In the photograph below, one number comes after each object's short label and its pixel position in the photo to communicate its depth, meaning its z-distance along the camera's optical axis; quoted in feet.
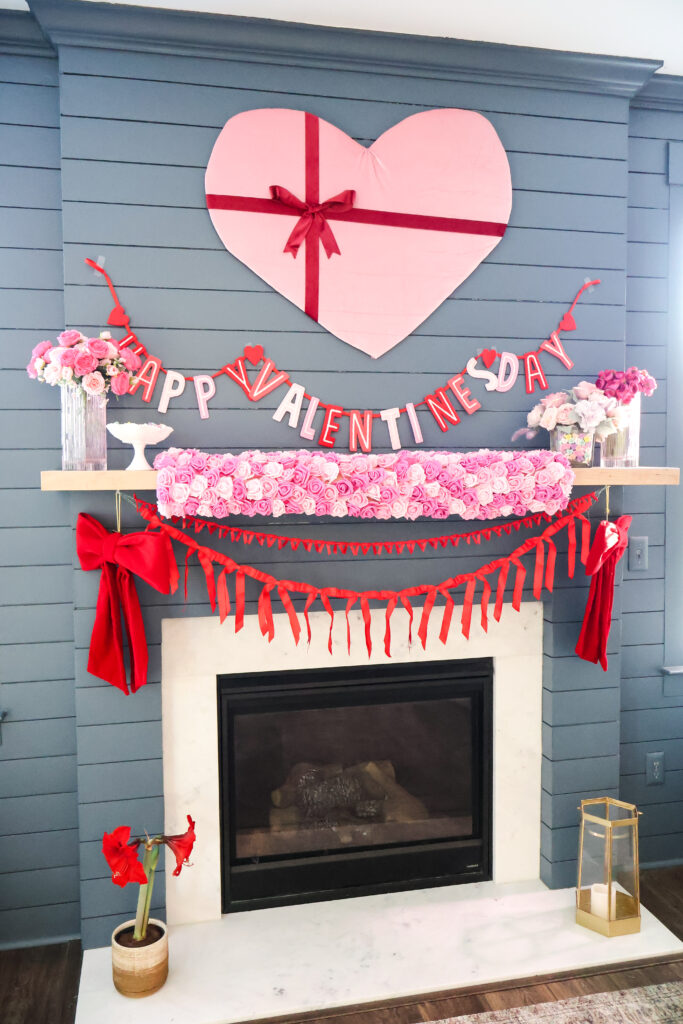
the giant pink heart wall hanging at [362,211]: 6.74
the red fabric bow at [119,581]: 6.22
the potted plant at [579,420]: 6.85
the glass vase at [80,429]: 6.16
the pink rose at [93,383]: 6.03
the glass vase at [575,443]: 6.97
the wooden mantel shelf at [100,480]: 5.95
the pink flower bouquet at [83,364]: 5.98
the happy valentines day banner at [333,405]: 6.68
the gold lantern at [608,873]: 7.00
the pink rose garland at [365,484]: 6.09
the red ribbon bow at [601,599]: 7.25
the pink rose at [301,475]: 6.21
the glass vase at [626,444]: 7.16
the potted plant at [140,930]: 6.18
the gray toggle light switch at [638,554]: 8.21
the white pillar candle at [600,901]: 7.03
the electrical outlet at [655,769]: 8.45
